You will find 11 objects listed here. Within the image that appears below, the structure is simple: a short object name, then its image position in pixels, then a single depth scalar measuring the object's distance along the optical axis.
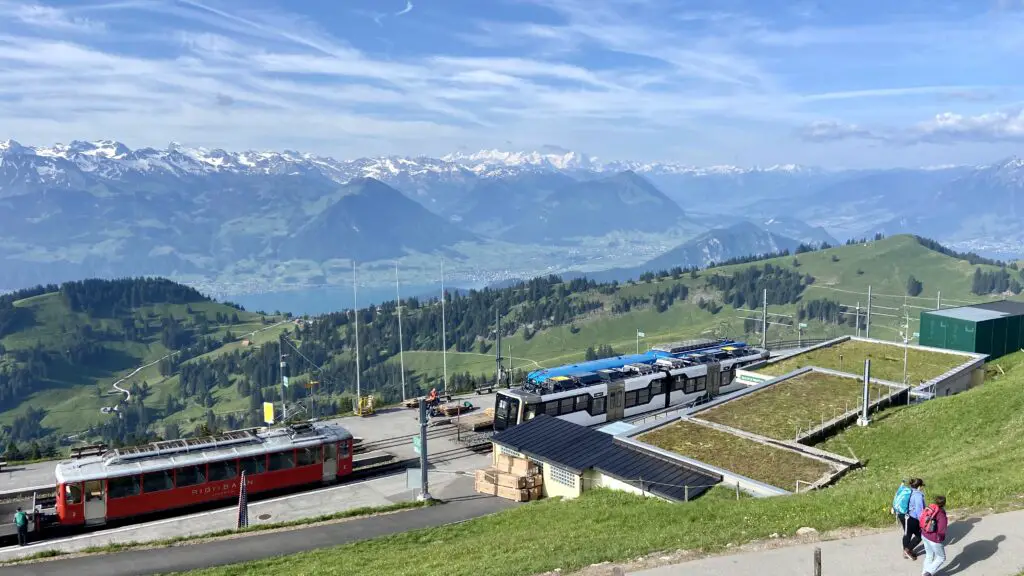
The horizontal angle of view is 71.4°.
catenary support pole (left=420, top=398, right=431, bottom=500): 35.66
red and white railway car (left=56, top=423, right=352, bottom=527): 33.22
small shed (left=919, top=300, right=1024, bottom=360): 55.50
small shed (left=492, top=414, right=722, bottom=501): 28.48
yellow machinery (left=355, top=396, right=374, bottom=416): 58.59
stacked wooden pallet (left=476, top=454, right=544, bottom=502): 35.00
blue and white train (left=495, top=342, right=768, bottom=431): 45.34
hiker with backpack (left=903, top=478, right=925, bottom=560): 15.87
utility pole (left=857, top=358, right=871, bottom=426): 34.40
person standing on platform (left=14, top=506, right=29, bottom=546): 30.33
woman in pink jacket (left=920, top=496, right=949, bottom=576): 14.65
